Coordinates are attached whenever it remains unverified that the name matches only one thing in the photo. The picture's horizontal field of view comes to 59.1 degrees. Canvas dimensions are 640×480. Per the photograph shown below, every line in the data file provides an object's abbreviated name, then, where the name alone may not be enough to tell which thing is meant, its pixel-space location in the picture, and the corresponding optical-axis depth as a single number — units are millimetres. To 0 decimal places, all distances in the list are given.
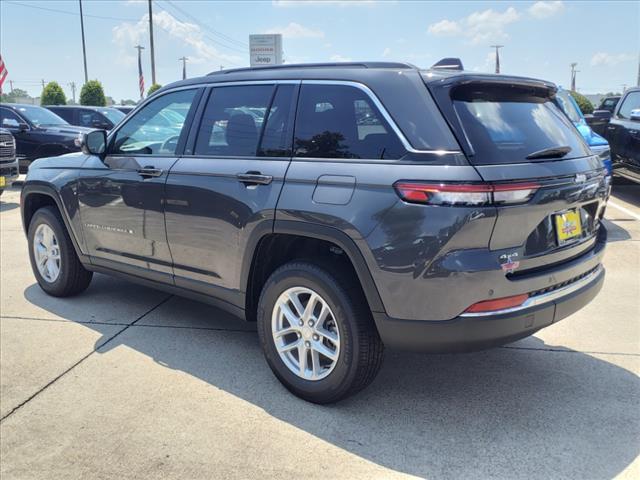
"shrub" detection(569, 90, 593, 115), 30453
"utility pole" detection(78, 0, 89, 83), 41344
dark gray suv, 2650
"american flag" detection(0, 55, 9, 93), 17875
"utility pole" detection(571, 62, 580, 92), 87562
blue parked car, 7022
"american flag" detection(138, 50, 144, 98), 39662
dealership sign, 26527
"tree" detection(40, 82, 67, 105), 28688
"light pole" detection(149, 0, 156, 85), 36875
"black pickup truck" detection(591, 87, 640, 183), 8992
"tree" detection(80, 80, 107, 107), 30234
